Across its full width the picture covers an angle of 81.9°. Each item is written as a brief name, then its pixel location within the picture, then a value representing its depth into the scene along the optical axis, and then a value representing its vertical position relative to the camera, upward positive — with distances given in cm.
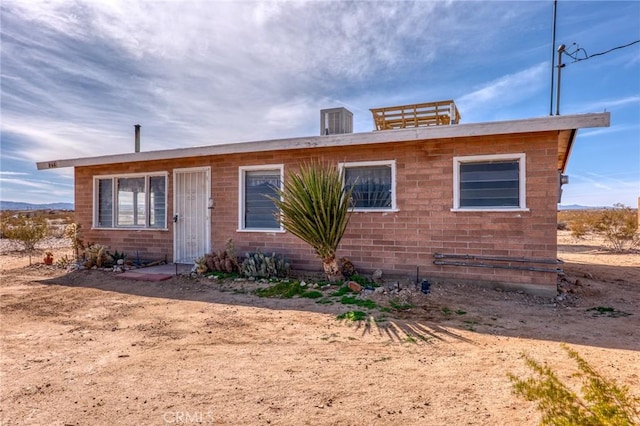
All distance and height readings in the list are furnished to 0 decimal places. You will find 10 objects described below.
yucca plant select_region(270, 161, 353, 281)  668 +1
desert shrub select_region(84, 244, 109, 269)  929 -125
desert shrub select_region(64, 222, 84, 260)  1038 -92
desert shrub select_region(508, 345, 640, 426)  161 -93
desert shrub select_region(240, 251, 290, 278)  768 -122
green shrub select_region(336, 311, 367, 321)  505 -148
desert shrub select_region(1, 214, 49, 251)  1250 -92
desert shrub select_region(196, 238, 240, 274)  814 -119
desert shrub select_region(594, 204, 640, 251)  1348 -65
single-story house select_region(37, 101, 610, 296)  632 +31
